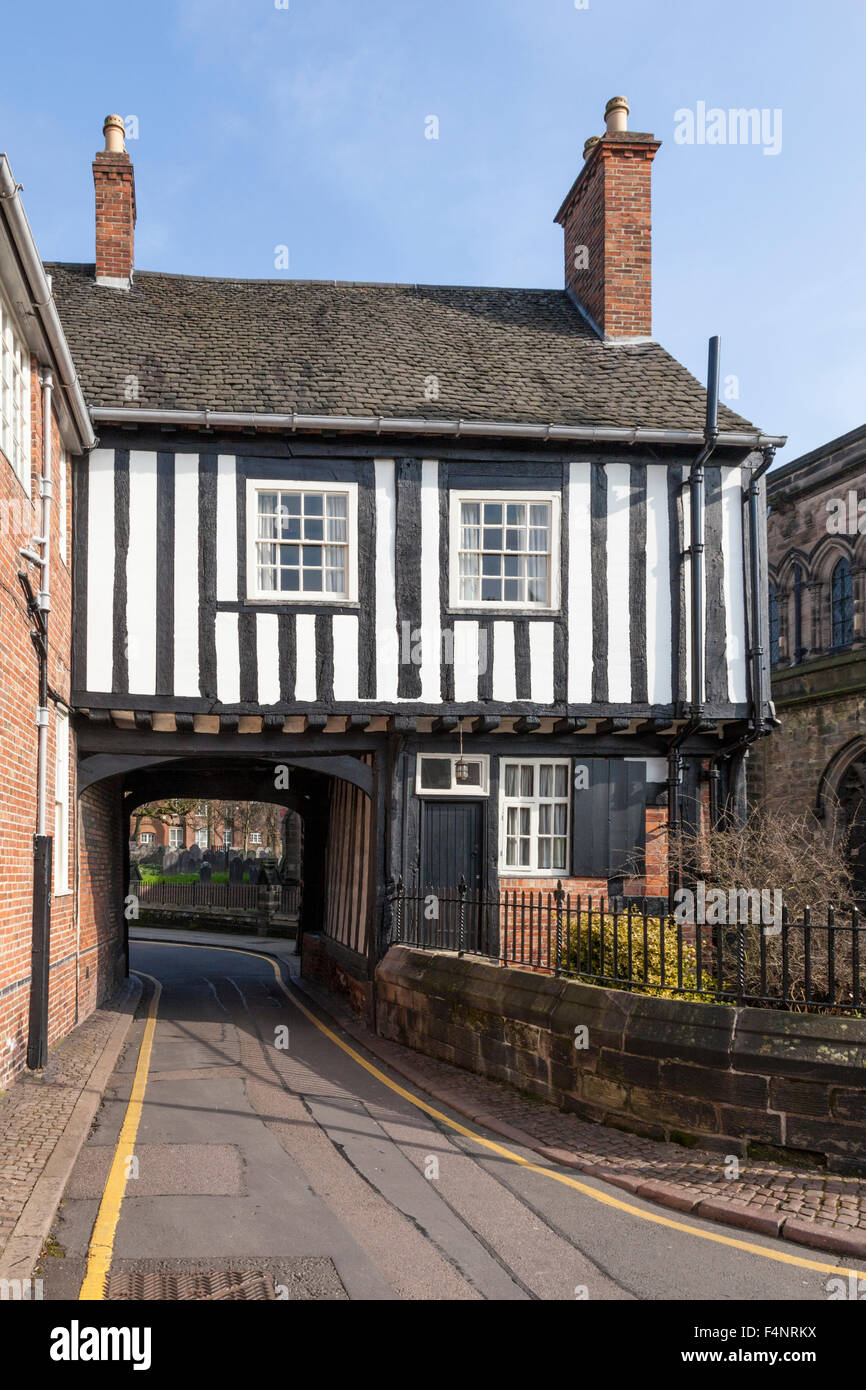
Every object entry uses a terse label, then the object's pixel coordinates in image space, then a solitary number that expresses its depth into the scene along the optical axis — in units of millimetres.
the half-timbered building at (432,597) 12938
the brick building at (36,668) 8891
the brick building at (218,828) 50000
